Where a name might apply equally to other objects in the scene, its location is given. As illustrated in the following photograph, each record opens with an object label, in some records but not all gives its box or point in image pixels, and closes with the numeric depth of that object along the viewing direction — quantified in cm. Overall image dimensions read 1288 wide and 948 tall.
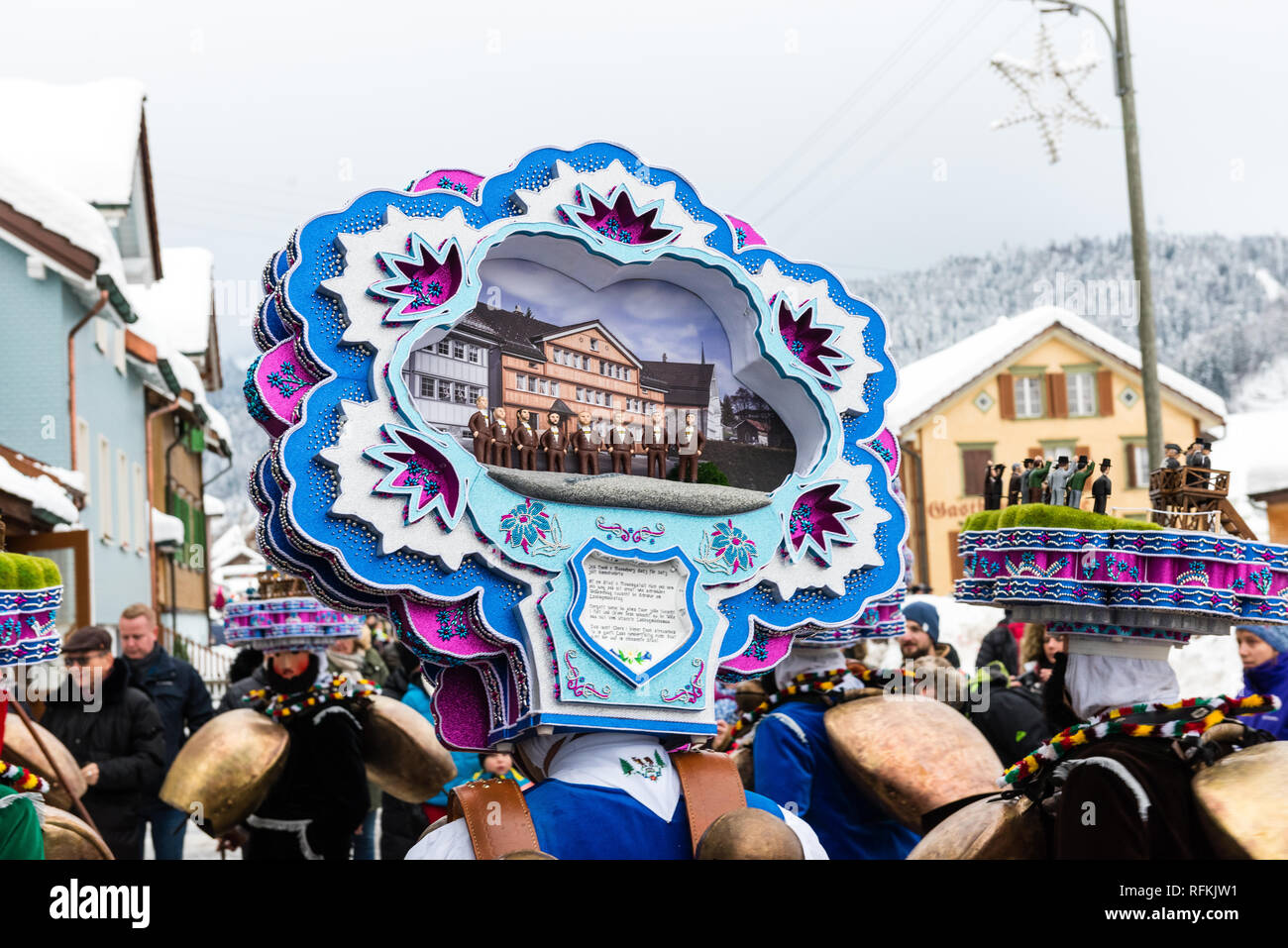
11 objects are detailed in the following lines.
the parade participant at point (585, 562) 309
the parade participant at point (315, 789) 561
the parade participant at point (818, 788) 430
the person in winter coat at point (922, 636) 723
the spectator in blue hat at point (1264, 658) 561
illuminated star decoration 1365
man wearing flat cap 729
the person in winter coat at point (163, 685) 811
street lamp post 1084
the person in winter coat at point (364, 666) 855
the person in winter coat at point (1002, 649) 888
